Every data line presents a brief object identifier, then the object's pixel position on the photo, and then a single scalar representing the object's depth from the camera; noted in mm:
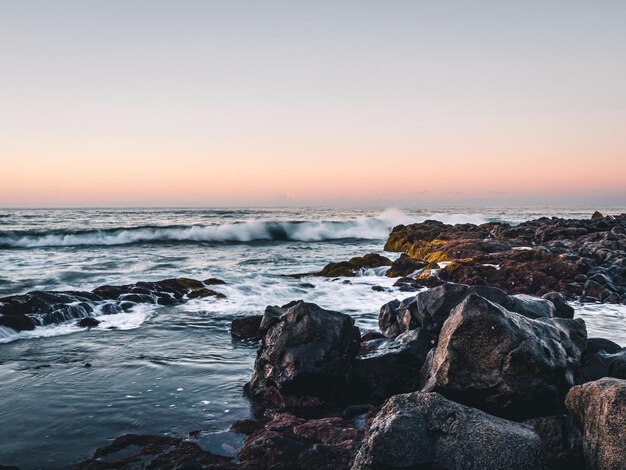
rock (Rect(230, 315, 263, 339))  9552
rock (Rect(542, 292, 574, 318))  8297
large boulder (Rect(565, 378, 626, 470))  3584
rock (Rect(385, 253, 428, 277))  17636
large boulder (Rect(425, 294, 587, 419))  4551
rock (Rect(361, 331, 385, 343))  8516
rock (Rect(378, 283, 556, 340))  7316
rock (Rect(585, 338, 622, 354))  6531
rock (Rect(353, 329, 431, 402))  6336
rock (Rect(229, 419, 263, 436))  5293
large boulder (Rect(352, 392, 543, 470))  3654
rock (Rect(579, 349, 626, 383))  5762
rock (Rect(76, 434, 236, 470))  4469
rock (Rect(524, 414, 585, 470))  4016
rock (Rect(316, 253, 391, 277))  18031
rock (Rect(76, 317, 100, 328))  10336
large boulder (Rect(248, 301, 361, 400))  6227
